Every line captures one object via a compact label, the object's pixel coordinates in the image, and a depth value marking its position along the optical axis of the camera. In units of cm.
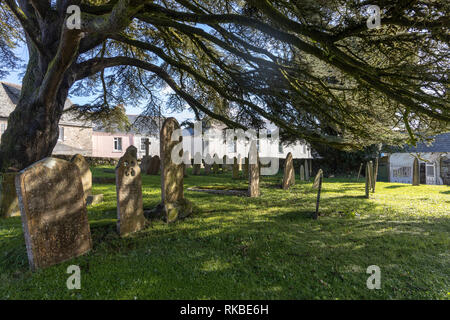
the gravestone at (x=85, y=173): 680
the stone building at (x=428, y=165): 1766
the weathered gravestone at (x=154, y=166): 1586
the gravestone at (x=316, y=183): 1231
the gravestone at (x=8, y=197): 586
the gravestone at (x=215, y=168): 2003
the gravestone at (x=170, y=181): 594
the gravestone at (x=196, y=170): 1837
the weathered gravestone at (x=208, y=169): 1980
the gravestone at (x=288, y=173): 1189
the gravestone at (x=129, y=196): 473
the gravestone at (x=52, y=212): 343
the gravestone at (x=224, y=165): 2164
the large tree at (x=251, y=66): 378
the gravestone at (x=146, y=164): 1601
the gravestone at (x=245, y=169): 1661
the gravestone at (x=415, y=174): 1433
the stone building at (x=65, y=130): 2358
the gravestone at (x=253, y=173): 936
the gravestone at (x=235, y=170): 1579
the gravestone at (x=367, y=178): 972
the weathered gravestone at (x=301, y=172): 1657
